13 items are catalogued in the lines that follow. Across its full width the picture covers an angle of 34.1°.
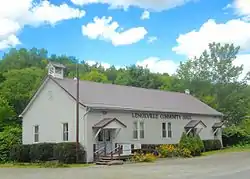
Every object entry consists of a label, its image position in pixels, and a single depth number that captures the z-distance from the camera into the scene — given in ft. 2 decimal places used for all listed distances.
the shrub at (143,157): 92.89
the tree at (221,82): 181.98
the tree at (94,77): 220.53
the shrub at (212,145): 128.88
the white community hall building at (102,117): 96.27
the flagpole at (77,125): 92.06
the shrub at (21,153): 102.94
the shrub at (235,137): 148.87
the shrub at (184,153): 104.59
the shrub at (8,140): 109.70
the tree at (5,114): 139.33
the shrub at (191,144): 107.76
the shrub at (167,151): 104.27
